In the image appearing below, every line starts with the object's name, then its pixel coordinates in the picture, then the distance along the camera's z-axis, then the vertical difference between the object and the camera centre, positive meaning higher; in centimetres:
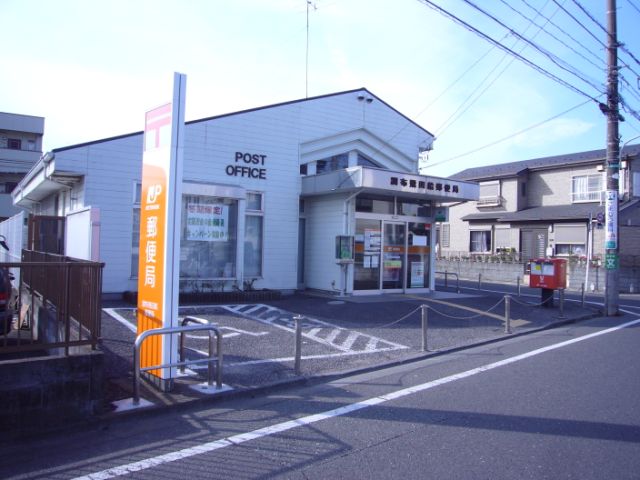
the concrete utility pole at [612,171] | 1487 +259
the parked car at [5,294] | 721 -79
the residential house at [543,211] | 2811 +281
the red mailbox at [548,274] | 1510 -52
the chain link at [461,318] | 1257 -157
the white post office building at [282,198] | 1326 +153
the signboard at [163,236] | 610 +12
